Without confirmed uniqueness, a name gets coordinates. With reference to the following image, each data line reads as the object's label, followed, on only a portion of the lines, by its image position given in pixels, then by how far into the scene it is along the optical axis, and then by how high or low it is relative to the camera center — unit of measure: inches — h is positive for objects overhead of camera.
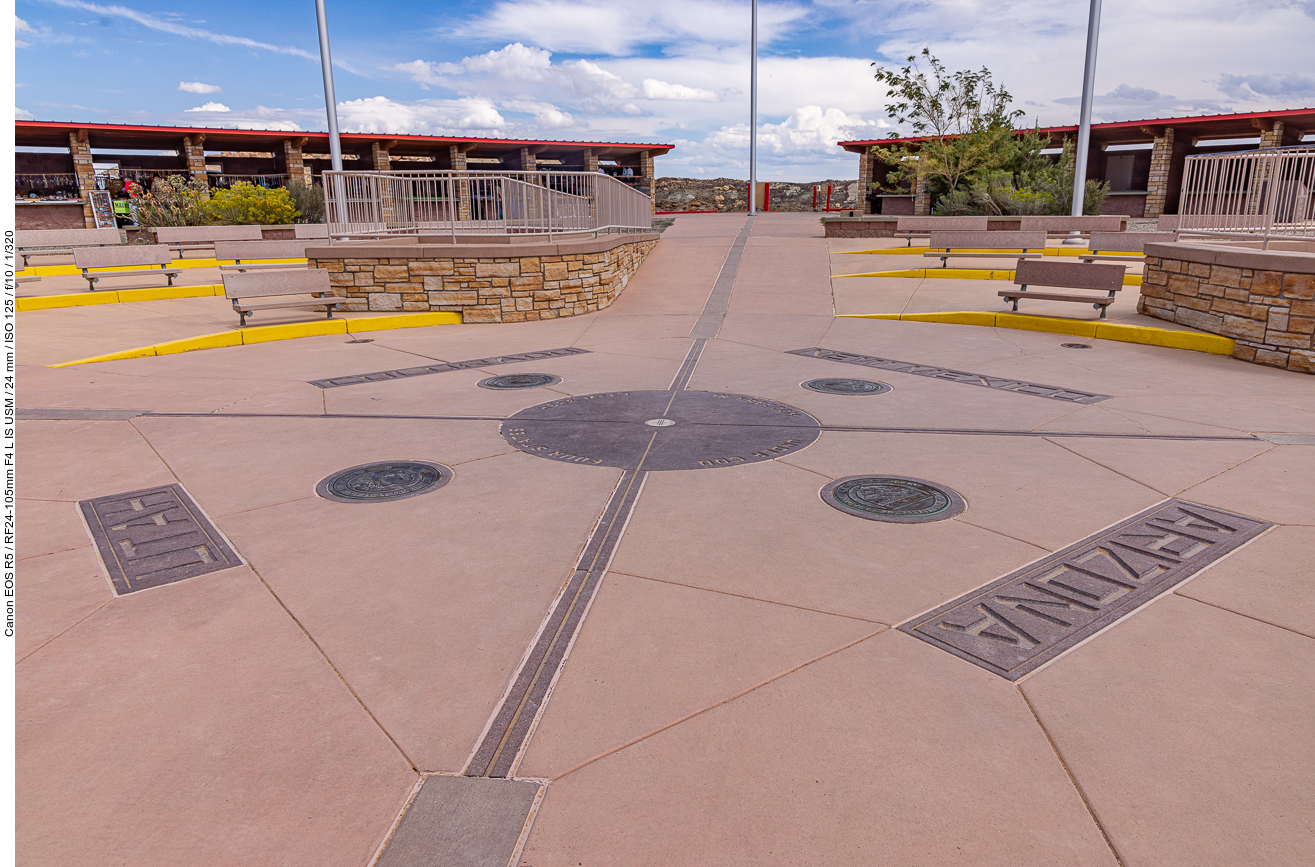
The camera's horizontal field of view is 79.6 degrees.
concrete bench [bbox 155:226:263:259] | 767.1 +17.3
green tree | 976.9 +150.4
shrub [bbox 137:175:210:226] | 928.9 +57.6
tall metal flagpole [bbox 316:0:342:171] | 603.3 +117.9
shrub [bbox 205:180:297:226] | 921.5 +52.8
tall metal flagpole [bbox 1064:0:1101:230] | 659.4 +113.2
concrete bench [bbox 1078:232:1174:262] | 629.0 +7.4
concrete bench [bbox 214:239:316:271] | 663.1 +1.8
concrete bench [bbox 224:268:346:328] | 433.4 -18.1
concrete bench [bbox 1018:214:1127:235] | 740.0 +25.2
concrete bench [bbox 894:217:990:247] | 764.0 +24.8
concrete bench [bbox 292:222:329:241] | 819.4 +22.0
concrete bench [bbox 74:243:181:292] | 558.9 -3.5
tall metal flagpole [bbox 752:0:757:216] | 1171.3 +211.1
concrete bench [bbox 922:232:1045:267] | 625.8 +8.4
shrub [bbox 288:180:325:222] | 975.6 +59.6
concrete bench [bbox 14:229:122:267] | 658.8 +12.0
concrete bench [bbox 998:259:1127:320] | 426.3 -14.4
